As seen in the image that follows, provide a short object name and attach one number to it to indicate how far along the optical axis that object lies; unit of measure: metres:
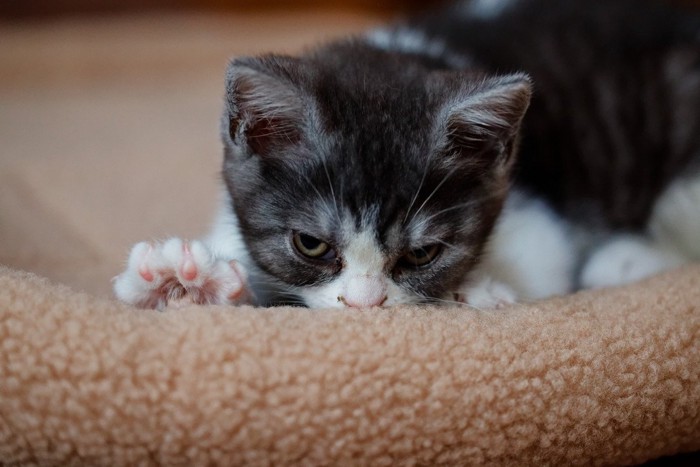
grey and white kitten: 0.30
